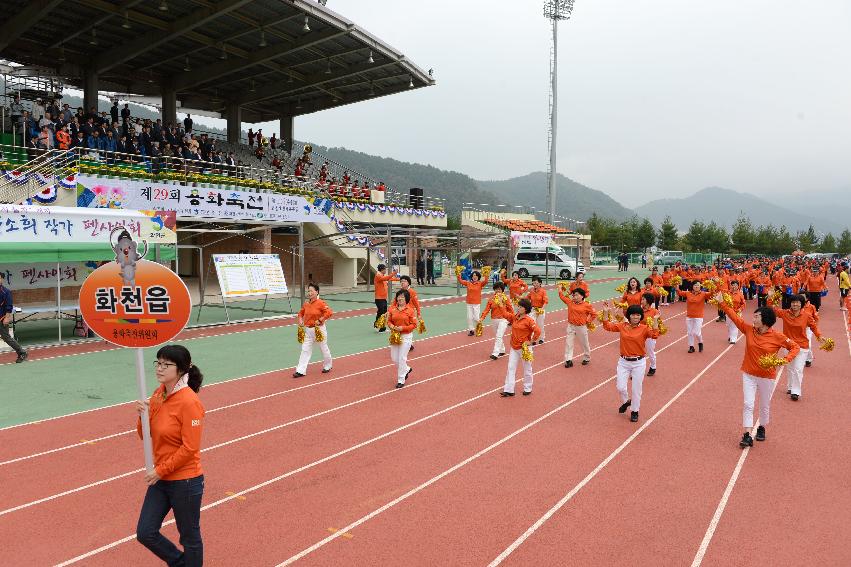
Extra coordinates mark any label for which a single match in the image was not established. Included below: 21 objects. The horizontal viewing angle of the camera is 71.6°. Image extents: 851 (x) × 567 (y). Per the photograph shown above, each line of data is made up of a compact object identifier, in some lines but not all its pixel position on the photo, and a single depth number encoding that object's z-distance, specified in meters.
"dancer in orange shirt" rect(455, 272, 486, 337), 15.27
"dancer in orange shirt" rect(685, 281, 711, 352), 13.02
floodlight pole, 50.12
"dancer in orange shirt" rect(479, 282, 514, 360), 11.44
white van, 37.34
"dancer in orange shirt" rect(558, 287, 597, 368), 11.52
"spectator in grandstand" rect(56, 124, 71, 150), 20.20
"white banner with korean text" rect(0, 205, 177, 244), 12.88
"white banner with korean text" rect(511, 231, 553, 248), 28.30
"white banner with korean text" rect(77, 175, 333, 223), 19.16
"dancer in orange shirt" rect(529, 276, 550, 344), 13.27
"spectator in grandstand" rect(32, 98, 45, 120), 23.55
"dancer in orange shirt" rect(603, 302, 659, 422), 8.01
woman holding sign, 3.80
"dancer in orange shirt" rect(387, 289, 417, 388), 9.98
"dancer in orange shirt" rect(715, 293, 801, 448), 7.04
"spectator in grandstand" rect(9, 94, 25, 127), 23.32
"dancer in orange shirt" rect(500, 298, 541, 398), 9.06
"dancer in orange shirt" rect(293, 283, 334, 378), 10.70
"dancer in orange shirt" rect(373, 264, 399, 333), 16.03
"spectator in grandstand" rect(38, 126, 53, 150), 19.88
